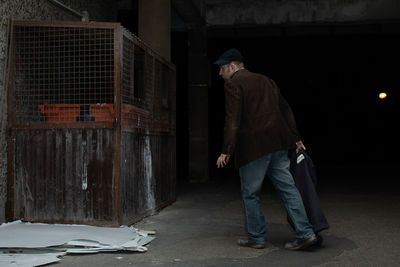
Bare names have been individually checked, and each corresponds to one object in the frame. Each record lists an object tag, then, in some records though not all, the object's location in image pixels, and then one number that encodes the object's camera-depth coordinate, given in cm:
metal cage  577
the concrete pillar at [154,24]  905
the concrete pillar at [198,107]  1309
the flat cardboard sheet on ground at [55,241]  436
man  478
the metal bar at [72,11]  698
